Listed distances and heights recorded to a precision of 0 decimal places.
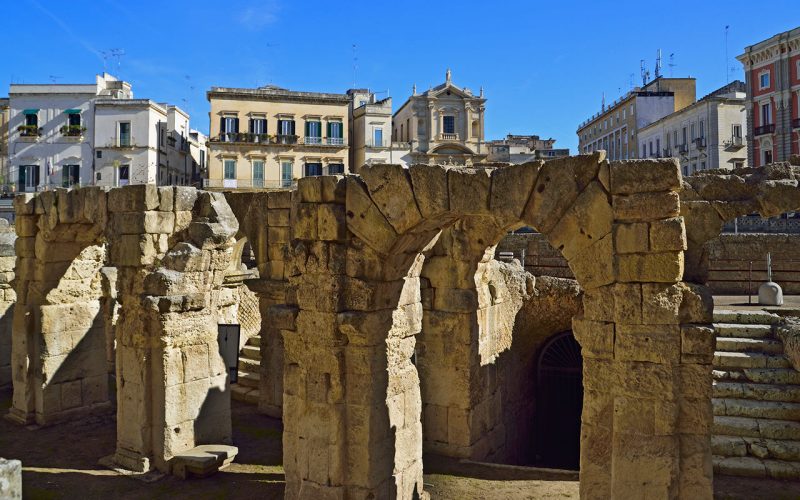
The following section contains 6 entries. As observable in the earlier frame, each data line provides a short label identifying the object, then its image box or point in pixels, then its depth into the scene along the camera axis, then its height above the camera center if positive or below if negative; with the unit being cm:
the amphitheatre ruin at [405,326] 583 -87
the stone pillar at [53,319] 1218 -103
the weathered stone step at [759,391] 1044 -217
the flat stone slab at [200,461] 955 -296
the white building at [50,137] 3353 +672
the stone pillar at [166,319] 978 -85
